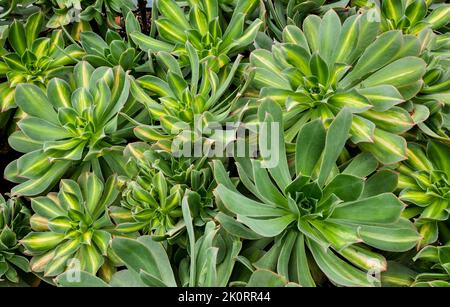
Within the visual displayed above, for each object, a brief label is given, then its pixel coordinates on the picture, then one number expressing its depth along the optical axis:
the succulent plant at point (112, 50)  1.02
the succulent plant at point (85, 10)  1.08
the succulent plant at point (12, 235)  0.94
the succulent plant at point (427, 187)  0.80
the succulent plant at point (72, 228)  0.88
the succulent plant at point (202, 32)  0.96
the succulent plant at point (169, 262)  0.72
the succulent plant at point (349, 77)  0.80
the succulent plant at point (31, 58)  1.06
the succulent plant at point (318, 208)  0.73
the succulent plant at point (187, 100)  0.84
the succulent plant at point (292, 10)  1.02
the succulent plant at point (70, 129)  0.94
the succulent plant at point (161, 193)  0.81
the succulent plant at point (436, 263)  0.75
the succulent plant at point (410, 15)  0.98
